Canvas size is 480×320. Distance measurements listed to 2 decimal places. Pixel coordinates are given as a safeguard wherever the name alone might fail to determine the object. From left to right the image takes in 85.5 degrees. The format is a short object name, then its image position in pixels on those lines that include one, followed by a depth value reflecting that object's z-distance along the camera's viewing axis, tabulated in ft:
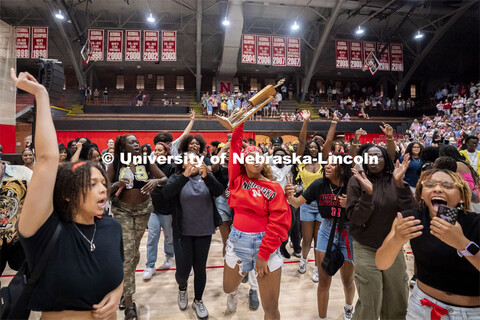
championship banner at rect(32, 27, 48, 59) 44.45
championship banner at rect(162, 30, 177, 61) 46.75
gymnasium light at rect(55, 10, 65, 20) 40.51
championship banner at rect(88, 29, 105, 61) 45.03
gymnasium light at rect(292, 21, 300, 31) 43.77
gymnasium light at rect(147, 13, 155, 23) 43.82
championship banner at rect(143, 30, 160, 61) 46.52
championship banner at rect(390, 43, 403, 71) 52.40
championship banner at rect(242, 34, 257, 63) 46.29
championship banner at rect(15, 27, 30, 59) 43.55
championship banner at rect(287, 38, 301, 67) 47.70
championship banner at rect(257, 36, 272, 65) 46.63
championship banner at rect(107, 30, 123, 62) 45.68
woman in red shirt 7.07
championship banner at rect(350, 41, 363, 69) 49.90
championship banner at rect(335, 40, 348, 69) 49.19
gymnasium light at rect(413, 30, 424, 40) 49.10
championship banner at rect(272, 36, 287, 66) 47.14
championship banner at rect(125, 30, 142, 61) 46.14
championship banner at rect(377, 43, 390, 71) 52.03
